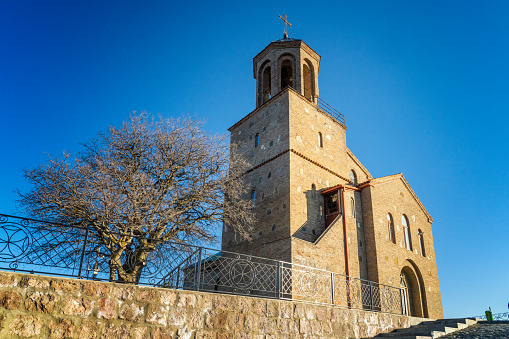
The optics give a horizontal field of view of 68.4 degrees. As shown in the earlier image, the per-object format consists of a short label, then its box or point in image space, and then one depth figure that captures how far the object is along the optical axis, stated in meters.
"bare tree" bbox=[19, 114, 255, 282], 11.09
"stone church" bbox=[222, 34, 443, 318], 16.70
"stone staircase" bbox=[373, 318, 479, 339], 10.28
